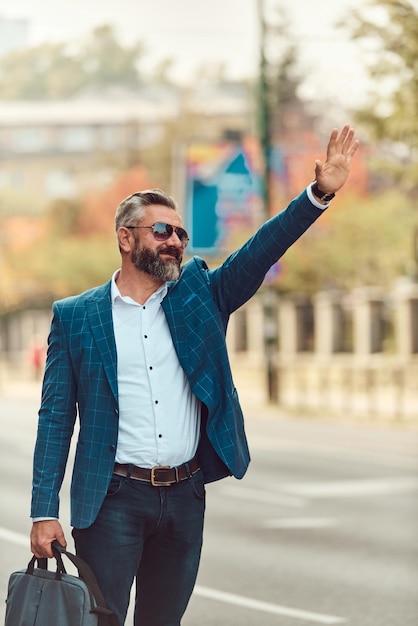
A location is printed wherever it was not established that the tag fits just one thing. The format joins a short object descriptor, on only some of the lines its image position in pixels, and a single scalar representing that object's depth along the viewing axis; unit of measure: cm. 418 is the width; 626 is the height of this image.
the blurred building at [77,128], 10969
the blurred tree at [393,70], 2509
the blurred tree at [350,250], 4788
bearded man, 469
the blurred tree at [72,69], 9956
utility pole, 2914
